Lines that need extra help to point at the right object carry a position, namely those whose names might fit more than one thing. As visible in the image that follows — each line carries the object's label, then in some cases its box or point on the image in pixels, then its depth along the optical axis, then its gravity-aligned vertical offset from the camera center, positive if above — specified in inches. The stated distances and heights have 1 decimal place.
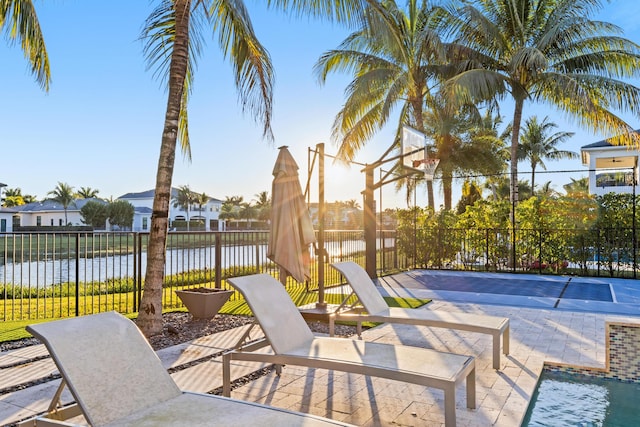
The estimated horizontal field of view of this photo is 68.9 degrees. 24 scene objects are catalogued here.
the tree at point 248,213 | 3100.4 +84.5
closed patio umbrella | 245.6 +3.3
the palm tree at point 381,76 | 585.9 +191.6
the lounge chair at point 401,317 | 169.8 -36.3
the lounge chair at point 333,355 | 112.0 -35.7
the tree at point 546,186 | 1890.7 +152.9
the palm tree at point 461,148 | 847.1 +140.0
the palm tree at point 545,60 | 503.5 +189.1
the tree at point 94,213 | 2086.6 +64.4
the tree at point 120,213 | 2110.0 +64.0
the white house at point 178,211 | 2603.8 +98.6
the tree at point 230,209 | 3137.3 +116.1
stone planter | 243.9 -39.9
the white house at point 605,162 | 989.8 +132.6
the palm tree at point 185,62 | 213.9 +91.4
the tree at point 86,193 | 3203.7 +242.1
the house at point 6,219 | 1711.6 +34.7
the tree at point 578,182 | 1989.9 +182.1
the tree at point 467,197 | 1100.4 +64.8
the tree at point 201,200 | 3019.2 +172.4
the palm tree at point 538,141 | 1483.8 +263.1
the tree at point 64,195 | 2556.6 +182.7
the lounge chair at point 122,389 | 84.7 -31.6
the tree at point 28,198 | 3271.7 +212.9
